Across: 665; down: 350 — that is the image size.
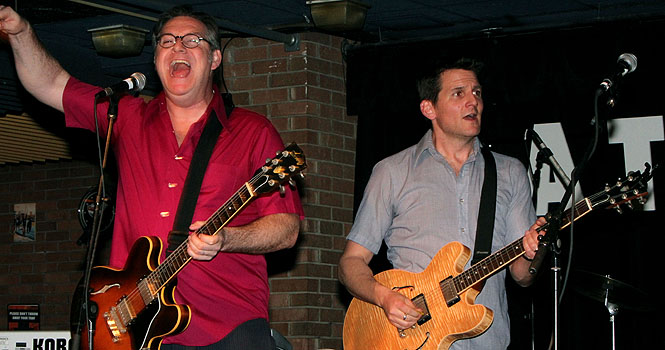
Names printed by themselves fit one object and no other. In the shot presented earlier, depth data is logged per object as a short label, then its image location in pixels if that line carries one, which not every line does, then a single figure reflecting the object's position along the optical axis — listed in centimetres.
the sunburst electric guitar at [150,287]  358
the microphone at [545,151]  493
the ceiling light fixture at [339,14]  679
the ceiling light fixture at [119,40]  747
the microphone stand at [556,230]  367
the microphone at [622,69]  364
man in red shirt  359
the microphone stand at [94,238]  347
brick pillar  754
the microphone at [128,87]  371
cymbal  580
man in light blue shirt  444
